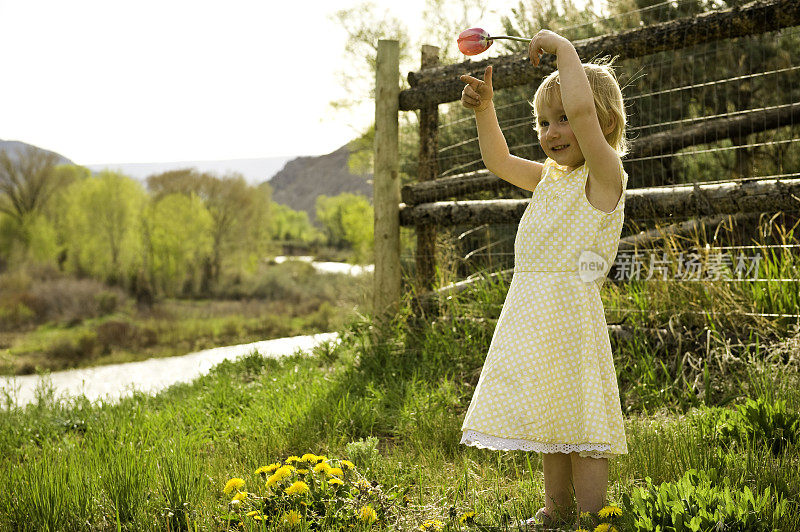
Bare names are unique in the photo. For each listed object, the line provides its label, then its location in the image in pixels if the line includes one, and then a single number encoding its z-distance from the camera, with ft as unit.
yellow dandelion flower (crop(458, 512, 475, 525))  6.14
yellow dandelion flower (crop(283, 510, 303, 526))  6.27
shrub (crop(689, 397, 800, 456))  7.94
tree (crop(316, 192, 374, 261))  73.51
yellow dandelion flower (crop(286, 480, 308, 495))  6.34
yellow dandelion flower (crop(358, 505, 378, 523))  6.34
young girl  6.28
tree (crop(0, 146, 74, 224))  119.03
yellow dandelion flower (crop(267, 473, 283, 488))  6.51
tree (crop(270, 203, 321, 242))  173.06
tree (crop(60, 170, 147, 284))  110.32
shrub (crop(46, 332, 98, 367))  82.79
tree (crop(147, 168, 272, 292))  120.37
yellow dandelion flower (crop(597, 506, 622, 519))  5.52
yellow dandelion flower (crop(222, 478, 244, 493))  6.44
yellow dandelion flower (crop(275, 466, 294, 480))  6.47
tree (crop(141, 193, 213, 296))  113.09
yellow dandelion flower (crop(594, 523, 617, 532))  5.34
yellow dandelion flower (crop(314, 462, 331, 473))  6.60
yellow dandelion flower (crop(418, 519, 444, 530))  6.22
